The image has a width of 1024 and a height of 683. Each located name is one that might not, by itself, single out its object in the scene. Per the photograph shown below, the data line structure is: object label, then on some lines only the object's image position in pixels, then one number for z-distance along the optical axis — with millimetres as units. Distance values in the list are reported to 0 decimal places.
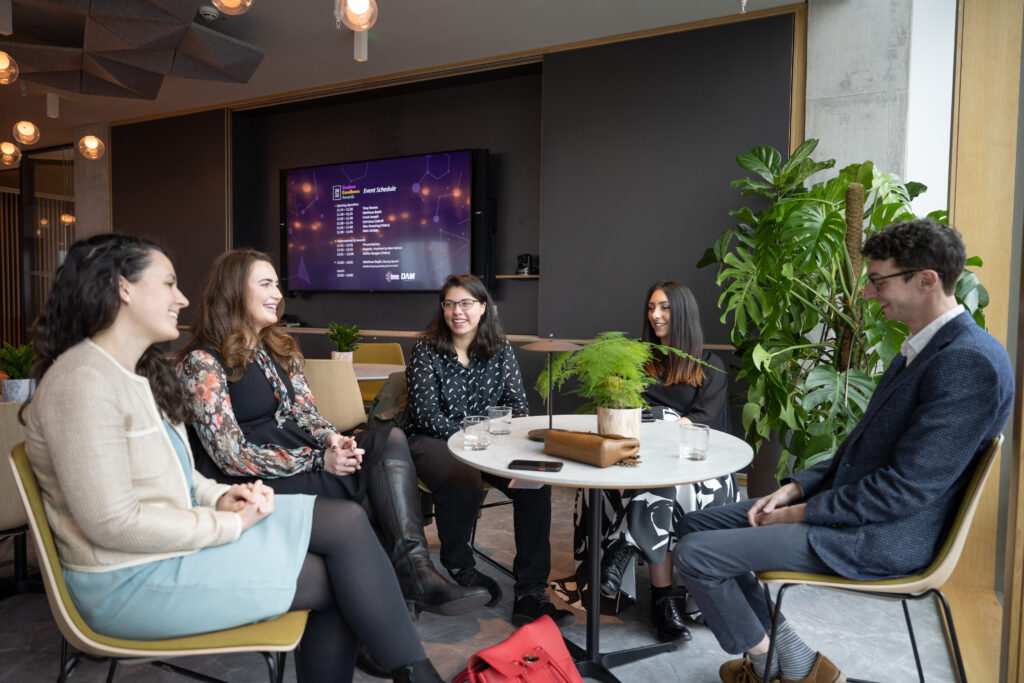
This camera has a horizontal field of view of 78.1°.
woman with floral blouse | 1916
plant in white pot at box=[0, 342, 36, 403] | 2418
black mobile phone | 1790
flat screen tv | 5299
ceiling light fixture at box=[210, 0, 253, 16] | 2811
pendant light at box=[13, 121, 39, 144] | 4867
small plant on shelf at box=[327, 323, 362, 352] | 3910
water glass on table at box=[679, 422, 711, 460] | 1897
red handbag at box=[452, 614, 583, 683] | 1647
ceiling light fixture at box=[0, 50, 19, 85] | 3877
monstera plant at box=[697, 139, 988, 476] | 2688
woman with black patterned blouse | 2389
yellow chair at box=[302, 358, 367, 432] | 3025
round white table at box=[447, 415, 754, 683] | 1696
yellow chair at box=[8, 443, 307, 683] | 1196
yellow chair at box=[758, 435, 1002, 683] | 1452
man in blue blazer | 1462
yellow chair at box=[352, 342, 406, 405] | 4734
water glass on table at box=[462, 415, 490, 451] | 2037
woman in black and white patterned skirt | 2307
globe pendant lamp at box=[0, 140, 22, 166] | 5113
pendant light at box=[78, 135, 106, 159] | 5235
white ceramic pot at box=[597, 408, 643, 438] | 1963
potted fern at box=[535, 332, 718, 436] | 1934
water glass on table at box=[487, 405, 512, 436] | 2170
